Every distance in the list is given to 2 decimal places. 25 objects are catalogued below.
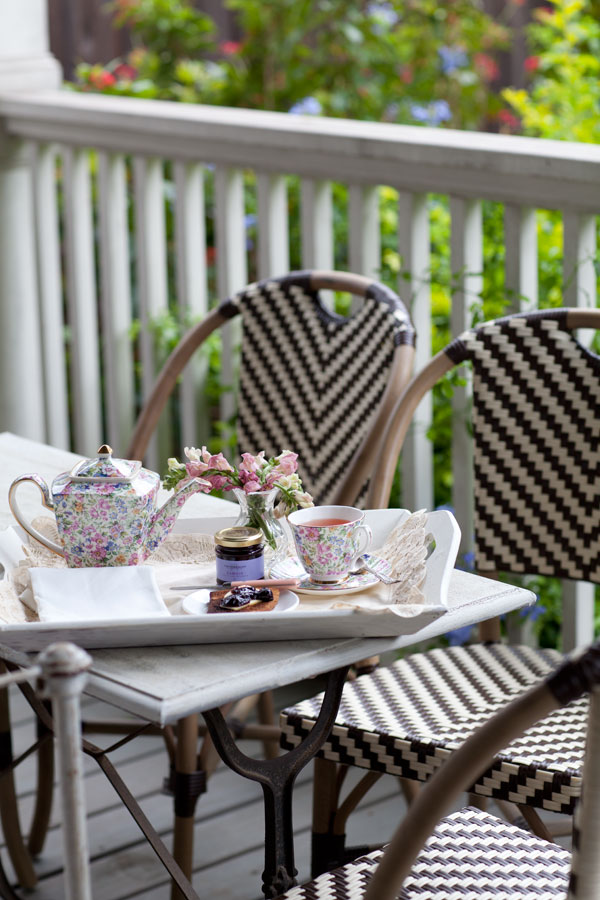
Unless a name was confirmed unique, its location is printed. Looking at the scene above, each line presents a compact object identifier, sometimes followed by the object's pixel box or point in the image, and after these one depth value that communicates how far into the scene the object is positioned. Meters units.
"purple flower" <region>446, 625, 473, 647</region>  4.35
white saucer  2.99
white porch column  5.18
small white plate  2.95
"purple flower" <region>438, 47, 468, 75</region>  7.46
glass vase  3.06
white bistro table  2.79
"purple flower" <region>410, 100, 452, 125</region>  6.77
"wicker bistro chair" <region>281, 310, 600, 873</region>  3.45
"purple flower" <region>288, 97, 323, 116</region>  6.27
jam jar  3.02
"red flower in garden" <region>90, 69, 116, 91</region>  6.53
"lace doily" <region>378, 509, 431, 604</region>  2.96
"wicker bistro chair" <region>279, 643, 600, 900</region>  2.64
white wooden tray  2.87
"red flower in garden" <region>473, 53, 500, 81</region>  7.83
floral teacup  2.99
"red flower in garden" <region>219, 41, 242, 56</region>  7.65
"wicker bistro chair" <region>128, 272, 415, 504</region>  3.78
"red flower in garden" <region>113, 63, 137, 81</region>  7.76
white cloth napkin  2.92
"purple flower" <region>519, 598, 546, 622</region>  4.12
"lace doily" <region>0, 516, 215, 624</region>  3.01
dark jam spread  2.93
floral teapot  3.02
